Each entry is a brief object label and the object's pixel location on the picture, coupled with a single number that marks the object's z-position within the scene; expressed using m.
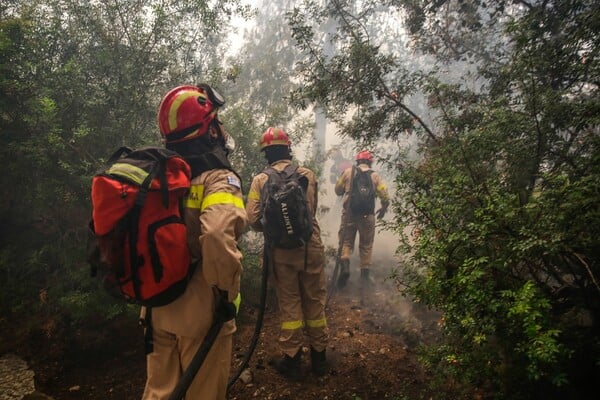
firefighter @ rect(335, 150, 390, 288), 7.77
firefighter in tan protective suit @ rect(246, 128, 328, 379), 4.02
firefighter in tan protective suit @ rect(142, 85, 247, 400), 2.26
